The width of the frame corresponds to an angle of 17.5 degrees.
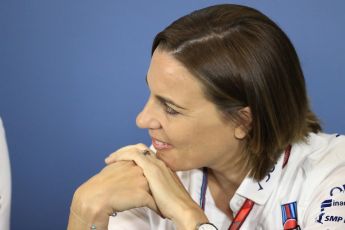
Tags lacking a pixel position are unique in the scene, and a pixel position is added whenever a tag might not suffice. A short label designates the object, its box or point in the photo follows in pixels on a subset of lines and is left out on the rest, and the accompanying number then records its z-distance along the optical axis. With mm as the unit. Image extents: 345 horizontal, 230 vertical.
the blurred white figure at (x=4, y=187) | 1411
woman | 1418
